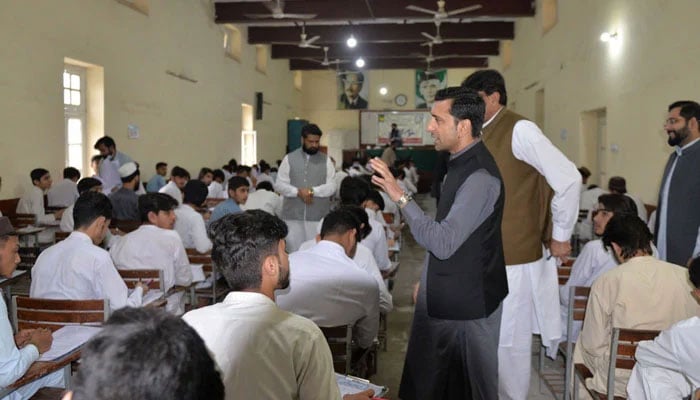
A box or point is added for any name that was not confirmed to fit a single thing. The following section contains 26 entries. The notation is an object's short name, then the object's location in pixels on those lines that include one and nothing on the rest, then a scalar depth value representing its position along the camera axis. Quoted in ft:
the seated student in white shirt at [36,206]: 22.75
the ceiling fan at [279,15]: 37.11
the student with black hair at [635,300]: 8.58
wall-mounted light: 26.79
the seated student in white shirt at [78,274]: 9.64
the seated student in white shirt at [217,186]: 32.91
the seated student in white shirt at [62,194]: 24.40
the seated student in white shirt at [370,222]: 14.26
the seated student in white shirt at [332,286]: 9.33
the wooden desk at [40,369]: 6.97
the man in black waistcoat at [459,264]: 6.82
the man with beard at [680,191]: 11.53
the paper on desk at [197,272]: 14.82
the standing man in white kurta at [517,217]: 8.50
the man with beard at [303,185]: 17.54
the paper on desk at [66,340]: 7.47
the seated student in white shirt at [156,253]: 12.62
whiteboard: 72.84
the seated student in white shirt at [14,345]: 6.79
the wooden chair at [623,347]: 7.77
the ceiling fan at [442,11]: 36.76
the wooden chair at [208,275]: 14.89
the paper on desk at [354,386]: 6.17
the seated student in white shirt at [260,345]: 4.75
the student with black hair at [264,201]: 20.84
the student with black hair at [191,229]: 16.15
